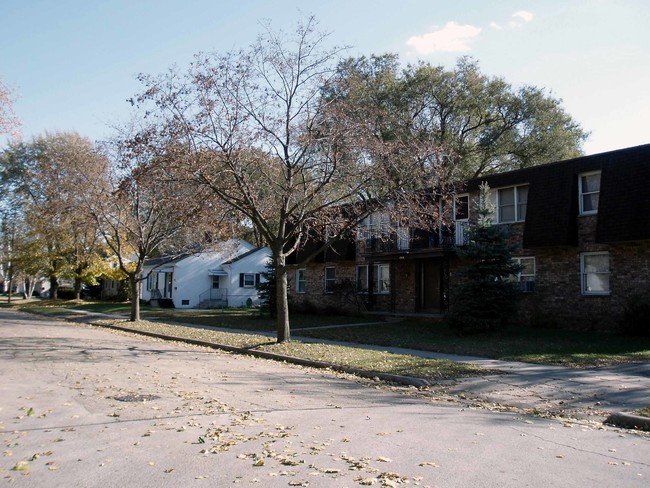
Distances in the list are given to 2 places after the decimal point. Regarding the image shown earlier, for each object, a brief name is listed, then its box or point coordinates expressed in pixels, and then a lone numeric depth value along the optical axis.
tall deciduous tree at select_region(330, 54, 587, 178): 36.72
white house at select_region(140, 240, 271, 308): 44.84
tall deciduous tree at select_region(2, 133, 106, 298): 26.23
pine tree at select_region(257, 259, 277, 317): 29.77
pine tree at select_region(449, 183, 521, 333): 19.77
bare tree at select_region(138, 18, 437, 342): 16.67
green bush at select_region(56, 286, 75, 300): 62.72
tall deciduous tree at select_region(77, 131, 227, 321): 17.91
